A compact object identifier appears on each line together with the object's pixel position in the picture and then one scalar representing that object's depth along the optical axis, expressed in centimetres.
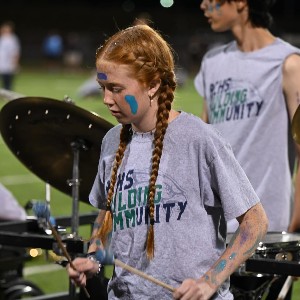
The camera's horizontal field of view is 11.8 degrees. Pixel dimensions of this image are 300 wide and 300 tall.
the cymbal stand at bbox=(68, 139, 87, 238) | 581
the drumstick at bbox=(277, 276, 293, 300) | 574
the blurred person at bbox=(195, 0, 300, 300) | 604
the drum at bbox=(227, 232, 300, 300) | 483
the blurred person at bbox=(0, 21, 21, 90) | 3706
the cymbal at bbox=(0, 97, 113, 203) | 563
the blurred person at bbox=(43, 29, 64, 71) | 5527
